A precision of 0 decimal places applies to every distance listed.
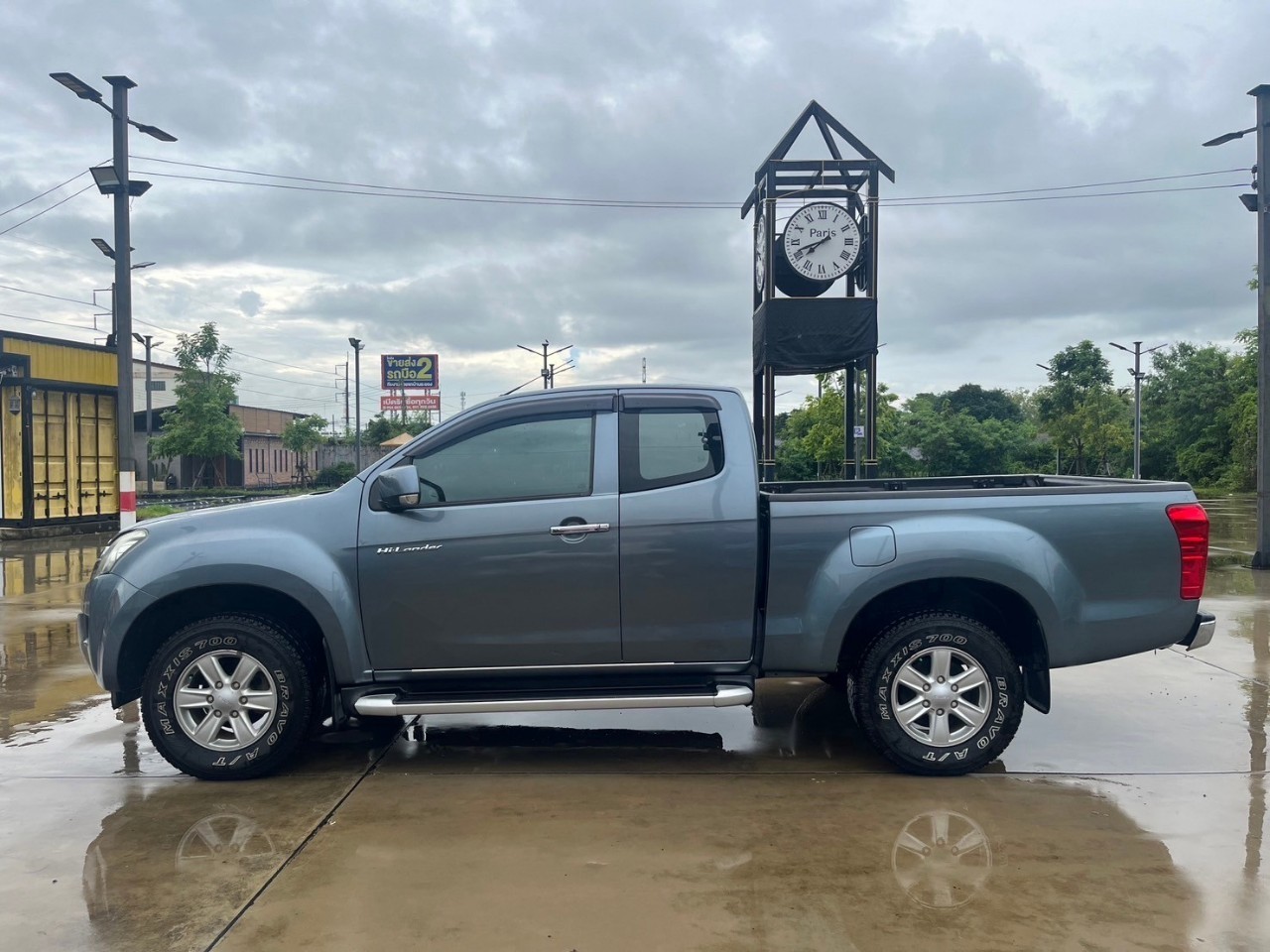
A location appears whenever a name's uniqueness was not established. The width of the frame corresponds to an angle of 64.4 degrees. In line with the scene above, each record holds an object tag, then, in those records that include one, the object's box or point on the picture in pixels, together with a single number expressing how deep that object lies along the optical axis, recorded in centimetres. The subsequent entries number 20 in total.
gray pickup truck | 491
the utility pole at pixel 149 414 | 4553
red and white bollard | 1426
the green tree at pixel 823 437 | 3359
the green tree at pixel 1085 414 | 5372
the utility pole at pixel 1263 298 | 1276
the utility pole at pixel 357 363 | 4359
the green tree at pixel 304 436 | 5997
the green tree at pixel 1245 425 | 4856
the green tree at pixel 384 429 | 6131
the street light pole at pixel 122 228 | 1498
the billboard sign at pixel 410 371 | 6750
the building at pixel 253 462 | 5322
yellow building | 2216
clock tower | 1445
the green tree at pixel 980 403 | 8836
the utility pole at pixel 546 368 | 4603
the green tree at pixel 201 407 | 4406
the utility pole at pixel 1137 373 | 4207
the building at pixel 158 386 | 6331
